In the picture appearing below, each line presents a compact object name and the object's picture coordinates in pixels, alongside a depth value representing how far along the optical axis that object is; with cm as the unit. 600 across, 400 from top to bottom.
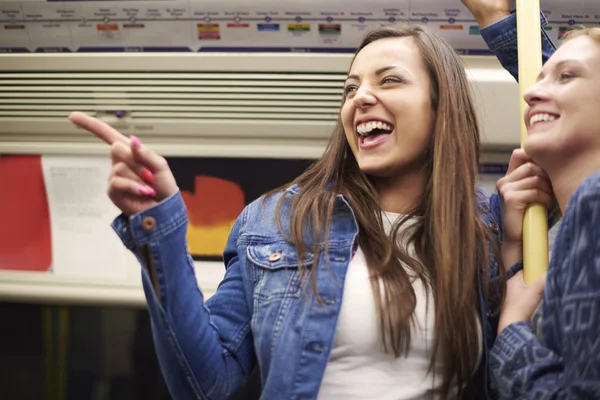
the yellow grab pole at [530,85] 122
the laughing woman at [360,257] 108
